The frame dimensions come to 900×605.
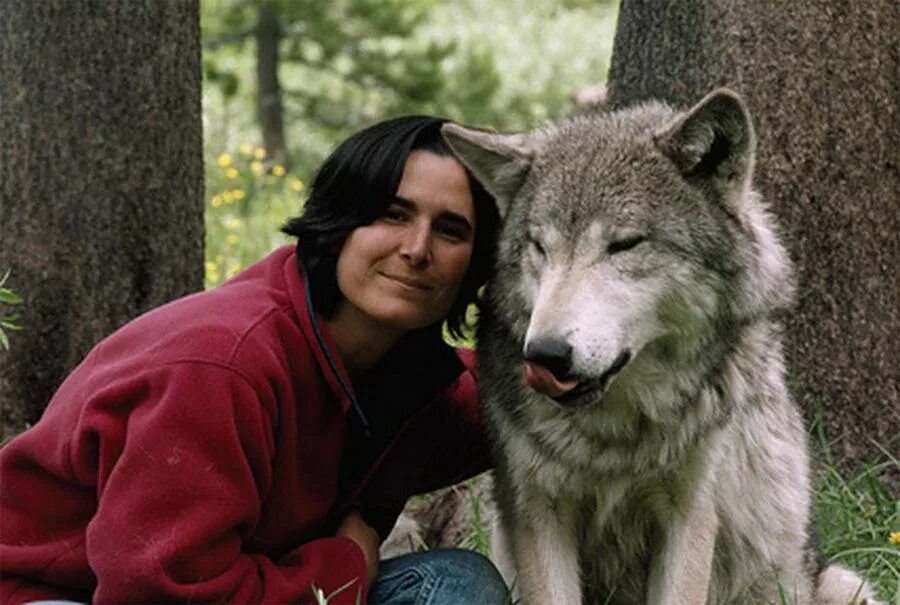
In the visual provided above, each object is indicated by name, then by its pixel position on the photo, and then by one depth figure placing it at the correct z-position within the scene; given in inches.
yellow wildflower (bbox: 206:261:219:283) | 311.4
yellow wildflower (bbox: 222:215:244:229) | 357.4
